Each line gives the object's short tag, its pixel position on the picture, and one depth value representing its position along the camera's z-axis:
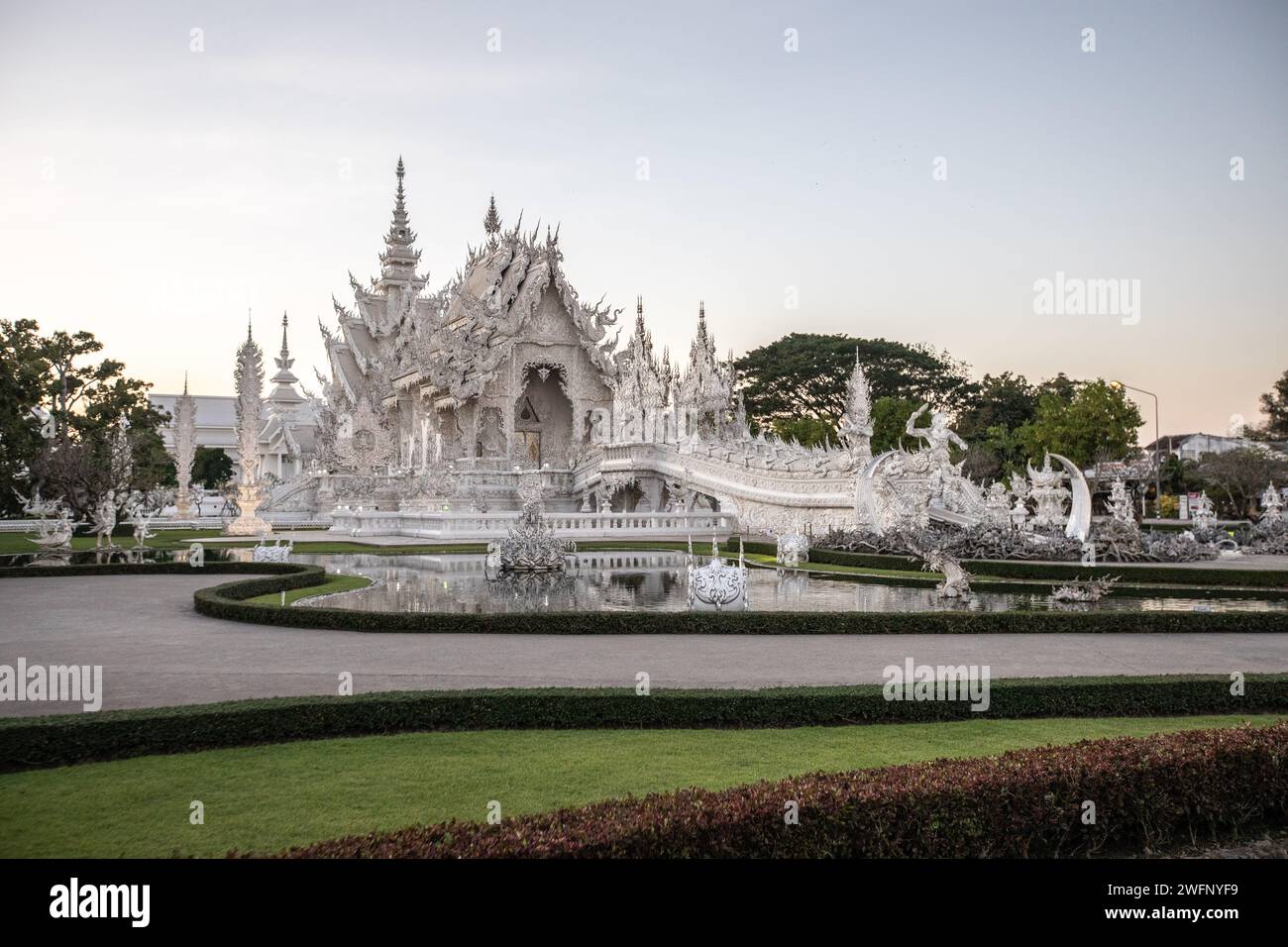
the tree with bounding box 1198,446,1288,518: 48.44
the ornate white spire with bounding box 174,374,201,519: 37.16
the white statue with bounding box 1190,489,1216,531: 28.42
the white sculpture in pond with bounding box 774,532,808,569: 21.58
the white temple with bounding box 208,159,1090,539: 27.03
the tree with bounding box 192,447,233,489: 87.00
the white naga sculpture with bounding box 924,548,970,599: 15.32
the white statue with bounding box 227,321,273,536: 30.53
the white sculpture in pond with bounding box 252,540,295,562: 21.64
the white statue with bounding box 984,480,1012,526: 26.05
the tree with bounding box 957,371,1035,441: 57.66
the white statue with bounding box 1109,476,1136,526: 23.77
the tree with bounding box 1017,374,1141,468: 49.22
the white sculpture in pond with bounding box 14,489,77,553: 22.44
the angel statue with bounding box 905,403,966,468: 25.50
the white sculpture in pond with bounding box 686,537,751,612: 13.38
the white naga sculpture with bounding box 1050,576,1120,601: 14.70
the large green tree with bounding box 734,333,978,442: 61.91
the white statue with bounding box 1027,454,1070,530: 25.81
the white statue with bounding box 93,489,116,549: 24.28
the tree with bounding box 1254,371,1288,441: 51.38
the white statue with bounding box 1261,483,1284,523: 28.25
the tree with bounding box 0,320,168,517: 28.17
